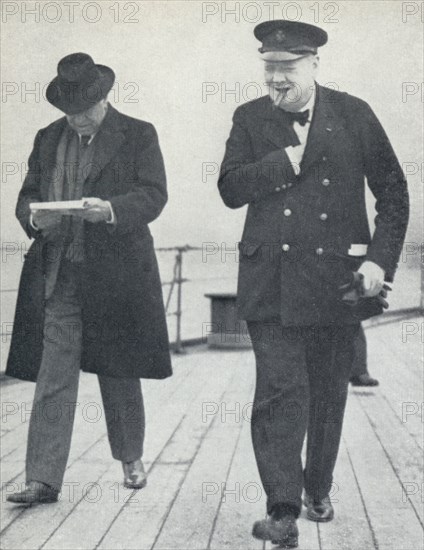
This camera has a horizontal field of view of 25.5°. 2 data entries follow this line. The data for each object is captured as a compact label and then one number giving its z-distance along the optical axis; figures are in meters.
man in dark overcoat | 3.42
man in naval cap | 2.95
